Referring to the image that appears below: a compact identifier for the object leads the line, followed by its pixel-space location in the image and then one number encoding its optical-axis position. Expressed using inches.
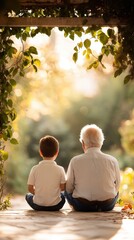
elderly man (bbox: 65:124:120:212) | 272.4
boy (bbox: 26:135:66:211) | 277.7
